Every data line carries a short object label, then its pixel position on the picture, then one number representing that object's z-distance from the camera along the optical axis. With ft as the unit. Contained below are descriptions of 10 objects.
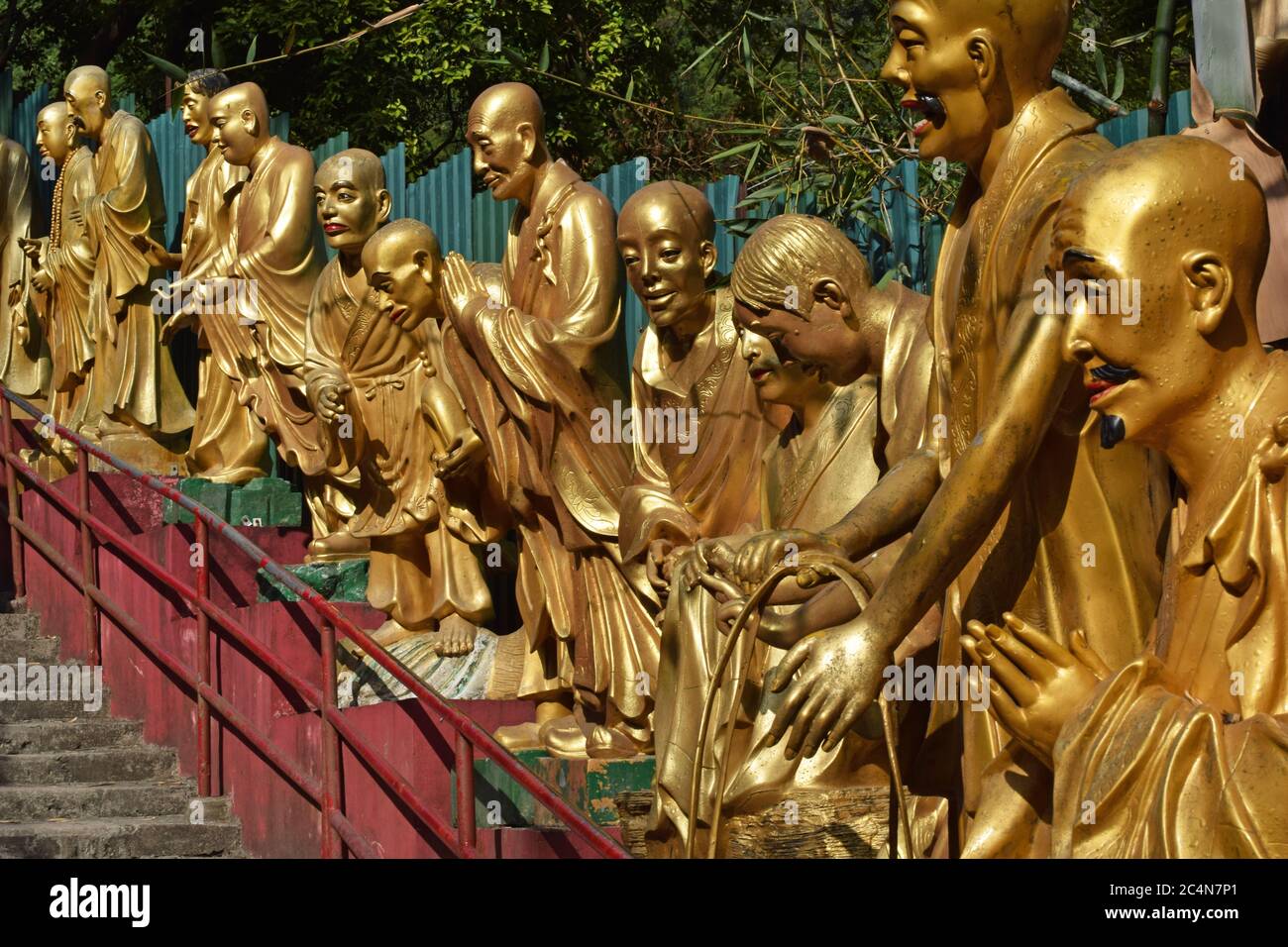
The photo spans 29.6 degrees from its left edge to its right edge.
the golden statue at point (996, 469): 15.33
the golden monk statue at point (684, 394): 26.58
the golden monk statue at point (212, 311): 43.37
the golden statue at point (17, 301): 52.90
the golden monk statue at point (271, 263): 41.47
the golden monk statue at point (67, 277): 49.29
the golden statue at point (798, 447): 19.93
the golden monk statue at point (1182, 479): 14.02
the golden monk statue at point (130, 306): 47.44
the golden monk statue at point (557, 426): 29.58
